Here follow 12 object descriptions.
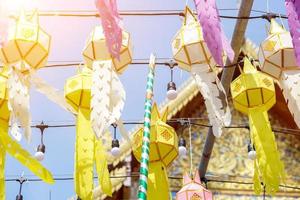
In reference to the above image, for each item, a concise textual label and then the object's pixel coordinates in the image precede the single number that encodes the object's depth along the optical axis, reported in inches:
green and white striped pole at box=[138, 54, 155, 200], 137.8
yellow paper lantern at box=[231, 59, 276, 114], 219.3
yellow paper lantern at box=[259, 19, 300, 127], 191.0
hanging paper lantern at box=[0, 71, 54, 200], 160.6
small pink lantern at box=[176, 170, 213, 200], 228.8
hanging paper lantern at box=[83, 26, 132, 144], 168.6
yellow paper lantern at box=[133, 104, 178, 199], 207.8
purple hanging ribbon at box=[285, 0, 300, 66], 143.3
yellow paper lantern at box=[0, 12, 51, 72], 187.6
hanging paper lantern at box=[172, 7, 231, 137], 178.1
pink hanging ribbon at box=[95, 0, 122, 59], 150.4
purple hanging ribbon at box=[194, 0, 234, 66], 150.4
